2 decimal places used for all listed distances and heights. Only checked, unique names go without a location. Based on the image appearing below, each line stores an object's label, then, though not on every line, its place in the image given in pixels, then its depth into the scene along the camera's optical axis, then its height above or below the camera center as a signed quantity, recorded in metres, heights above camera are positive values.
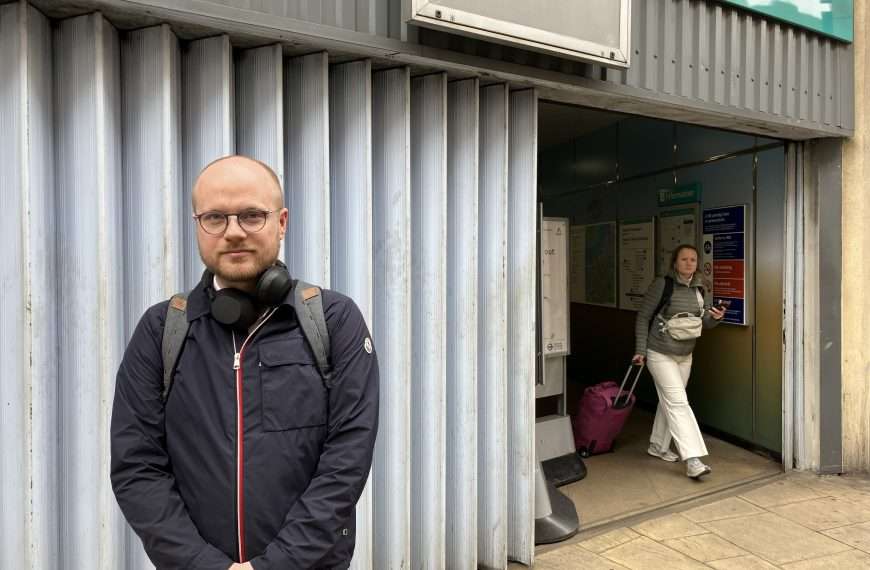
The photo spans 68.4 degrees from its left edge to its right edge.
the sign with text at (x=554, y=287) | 5.45 -0.08
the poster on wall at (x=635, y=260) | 7.34 +0.20
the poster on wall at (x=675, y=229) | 6.77 +0.52
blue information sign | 6.19 +0.22
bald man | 1.66 -0.38
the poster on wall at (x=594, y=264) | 8.05 +0.18
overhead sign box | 3.09 +1.33
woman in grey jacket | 5.47 -0.66
